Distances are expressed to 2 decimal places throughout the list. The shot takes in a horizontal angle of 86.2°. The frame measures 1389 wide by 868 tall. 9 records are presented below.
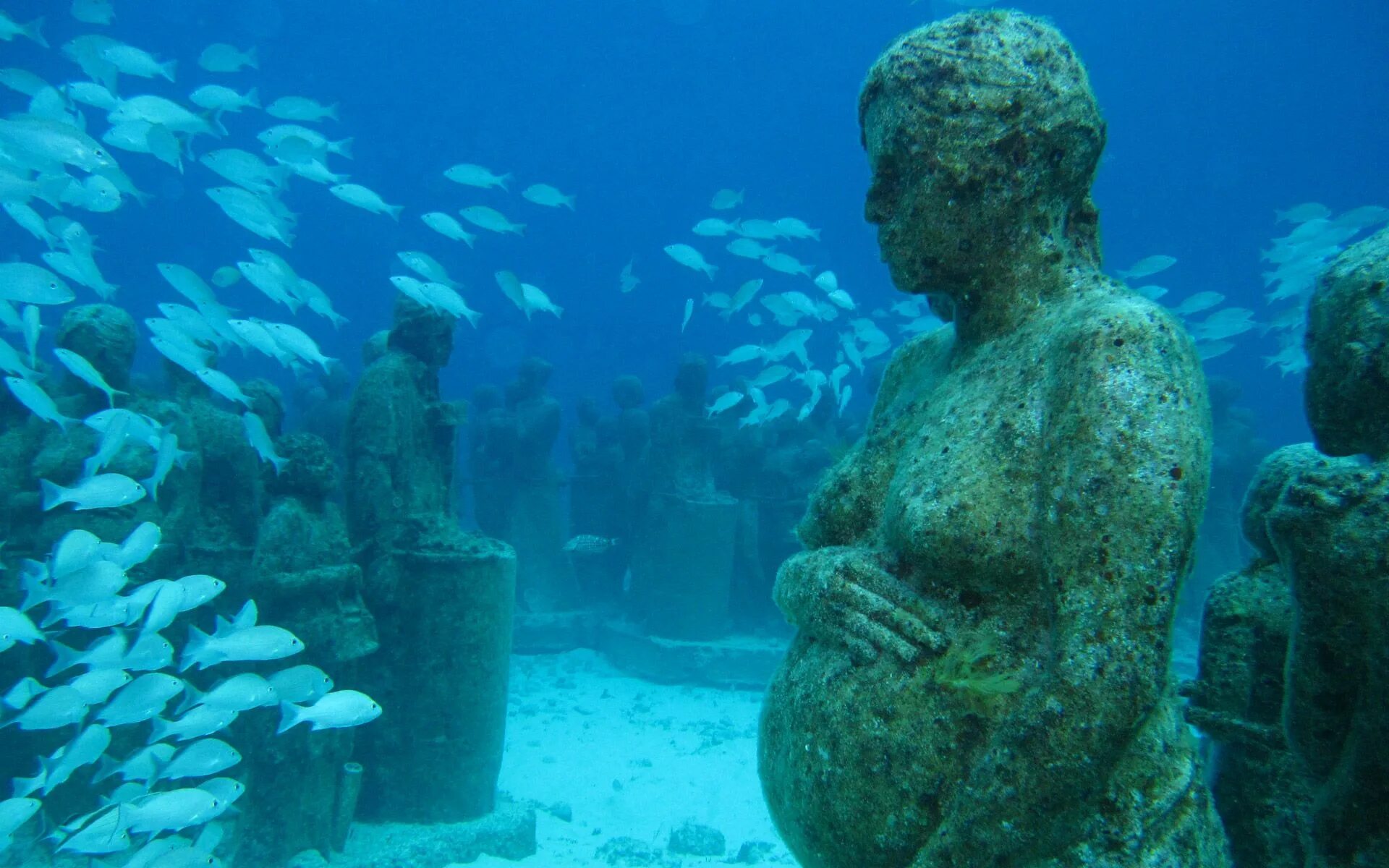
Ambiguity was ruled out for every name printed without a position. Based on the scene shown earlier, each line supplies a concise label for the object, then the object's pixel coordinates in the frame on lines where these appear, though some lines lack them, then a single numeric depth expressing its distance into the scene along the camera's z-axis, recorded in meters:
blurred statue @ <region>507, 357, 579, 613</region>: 15.66
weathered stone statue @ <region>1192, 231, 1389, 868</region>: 1.21
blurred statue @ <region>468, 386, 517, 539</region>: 16.22
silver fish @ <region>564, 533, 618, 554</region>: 12.83
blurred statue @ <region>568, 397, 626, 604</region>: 17.78
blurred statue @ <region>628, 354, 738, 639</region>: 13.59
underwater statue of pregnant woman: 1.47
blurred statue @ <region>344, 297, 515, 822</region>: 6.81
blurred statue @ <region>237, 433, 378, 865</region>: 6.25
